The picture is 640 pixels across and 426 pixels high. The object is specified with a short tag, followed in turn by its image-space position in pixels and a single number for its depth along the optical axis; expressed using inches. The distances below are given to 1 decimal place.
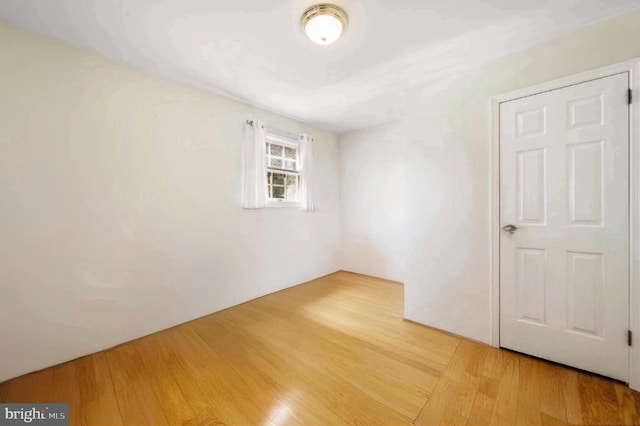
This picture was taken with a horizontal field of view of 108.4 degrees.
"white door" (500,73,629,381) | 59.8
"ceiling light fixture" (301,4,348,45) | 60.4
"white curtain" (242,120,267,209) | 113.9
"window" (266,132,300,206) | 129.4
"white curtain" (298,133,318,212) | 140.5
